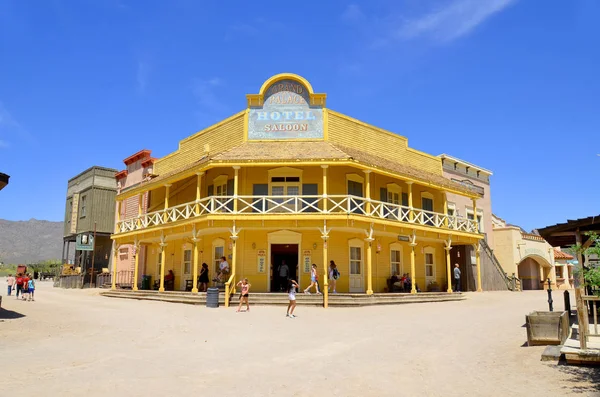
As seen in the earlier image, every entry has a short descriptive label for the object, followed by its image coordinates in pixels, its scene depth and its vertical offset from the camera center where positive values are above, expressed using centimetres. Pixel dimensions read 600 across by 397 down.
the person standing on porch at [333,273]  1930 +10
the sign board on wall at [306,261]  2133 +62
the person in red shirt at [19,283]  2120 -38
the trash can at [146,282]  2625 -42
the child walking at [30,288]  2027 -57
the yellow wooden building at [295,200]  1992 +319
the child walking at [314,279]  1902 -14
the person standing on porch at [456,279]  2494 -14
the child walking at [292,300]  1527 -76
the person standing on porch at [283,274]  2056 +5
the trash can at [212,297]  1796 -82
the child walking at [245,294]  1652 -63
